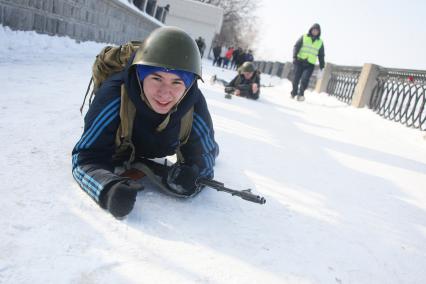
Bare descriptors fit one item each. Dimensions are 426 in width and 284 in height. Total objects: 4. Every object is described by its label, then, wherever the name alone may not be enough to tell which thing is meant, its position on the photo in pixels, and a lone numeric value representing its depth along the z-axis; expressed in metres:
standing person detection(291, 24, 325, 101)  8.99
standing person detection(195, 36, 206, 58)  21.42
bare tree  52.78
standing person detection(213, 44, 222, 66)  25.33
